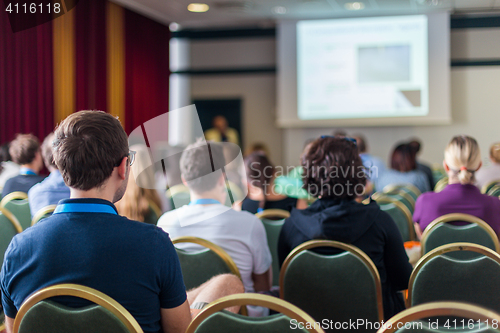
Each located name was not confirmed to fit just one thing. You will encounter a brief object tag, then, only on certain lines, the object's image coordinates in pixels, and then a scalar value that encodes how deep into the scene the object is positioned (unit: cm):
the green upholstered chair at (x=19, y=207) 314
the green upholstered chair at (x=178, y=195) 324
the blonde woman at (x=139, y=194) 272
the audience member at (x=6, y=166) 421
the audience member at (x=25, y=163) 345
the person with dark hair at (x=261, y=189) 318
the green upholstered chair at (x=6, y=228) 237
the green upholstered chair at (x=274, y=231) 275
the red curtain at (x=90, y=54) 679
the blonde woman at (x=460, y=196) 254
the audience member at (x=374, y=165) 515
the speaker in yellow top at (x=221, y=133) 895
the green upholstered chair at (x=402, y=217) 315
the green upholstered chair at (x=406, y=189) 418
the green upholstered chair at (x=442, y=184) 387
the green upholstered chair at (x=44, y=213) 243
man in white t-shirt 210
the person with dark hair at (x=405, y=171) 481
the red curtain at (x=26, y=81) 572
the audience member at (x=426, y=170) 512
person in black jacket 185
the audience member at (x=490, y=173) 441
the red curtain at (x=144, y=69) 790
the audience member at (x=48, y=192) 284
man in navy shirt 119
